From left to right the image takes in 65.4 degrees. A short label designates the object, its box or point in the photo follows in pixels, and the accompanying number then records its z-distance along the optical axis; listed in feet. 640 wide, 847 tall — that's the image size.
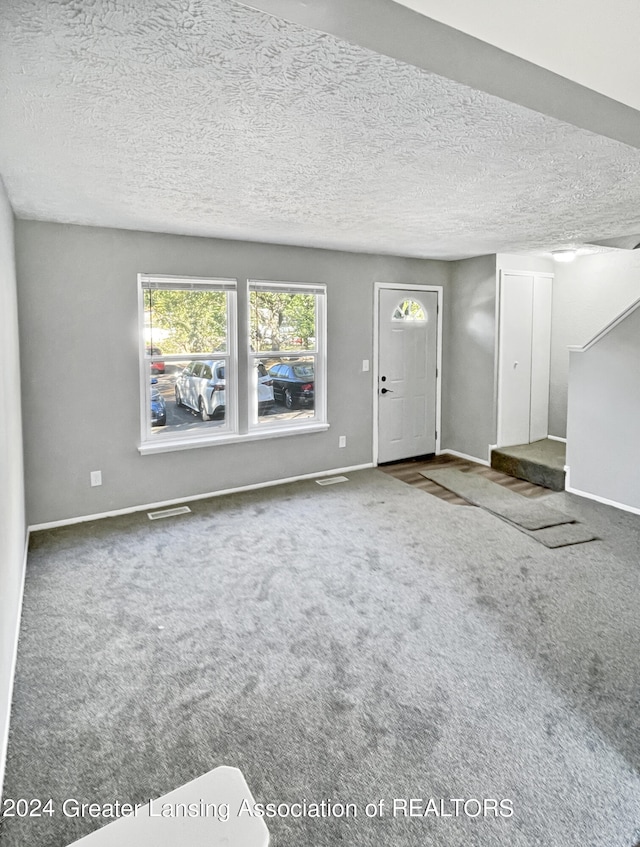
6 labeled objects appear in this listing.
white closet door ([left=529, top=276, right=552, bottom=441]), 19.35
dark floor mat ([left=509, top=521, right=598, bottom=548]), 12.05
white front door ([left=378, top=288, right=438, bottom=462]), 18.29
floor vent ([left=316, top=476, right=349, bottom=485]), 16.67
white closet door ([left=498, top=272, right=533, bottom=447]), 18.43
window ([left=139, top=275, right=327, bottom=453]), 14.08
